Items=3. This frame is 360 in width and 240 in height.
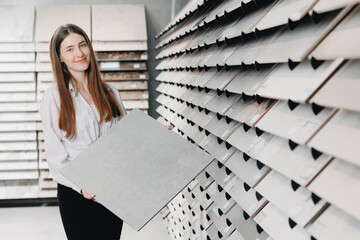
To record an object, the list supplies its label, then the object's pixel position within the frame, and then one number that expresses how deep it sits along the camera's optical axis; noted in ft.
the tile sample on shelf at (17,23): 19.40
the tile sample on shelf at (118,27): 19.65
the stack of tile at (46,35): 19.48
